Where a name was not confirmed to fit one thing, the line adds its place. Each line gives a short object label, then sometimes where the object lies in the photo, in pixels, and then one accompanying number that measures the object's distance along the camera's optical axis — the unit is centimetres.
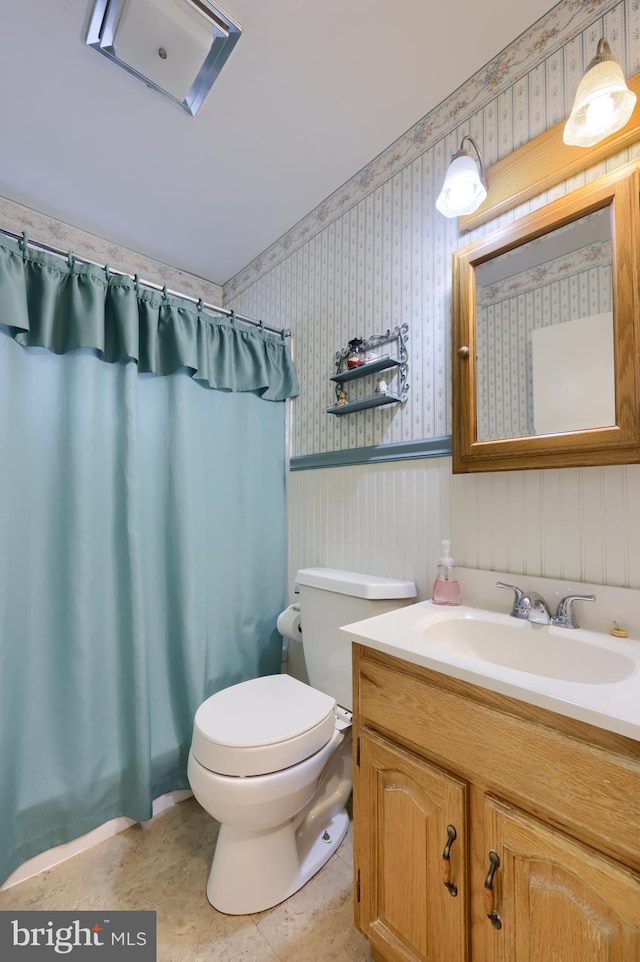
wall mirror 88
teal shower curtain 122
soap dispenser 114
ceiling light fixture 104
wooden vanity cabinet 57
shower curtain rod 121
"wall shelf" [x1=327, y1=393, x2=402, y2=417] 138
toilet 104
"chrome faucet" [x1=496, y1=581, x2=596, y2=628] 94
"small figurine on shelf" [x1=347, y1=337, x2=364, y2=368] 151
